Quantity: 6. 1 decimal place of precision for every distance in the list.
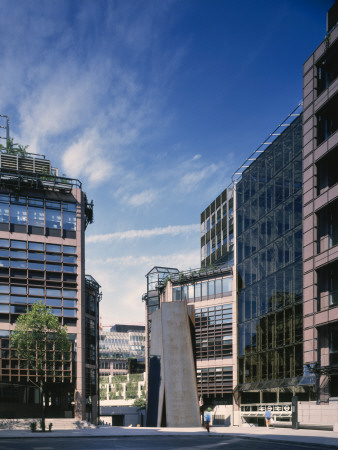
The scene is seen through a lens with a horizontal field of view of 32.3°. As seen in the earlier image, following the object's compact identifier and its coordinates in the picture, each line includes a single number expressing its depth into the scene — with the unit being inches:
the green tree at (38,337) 2268.7
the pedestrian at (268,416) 1852.6
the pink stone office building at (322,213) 1889.8
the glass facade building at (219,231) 3635.8
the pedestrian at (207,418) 1773.6
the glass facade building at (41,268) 2647.6
